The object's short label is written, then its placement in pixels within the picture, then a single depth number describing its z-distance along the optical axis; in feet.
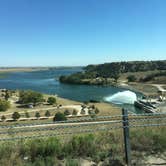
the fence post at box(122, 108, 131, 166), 10.71
